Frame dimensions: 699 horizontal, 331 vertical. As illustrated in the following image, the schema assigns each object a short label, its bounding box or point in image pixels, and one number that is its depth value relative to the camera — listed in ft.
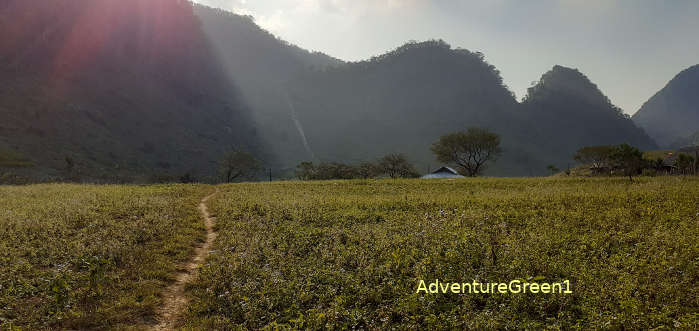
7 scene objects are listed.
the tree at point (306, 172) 244.03
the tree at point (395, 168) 260.83
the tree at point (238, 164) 259.04
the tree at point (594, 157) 236.43
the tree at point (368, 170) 239.50
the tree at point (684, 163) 161.31
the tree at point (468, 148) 255.70
